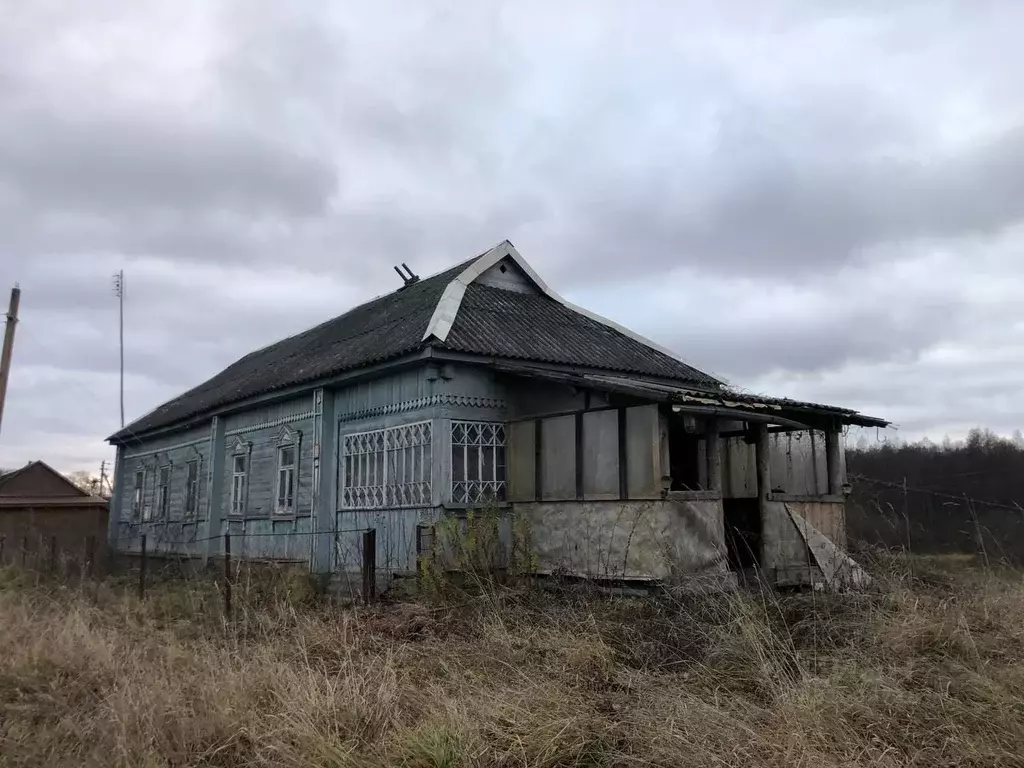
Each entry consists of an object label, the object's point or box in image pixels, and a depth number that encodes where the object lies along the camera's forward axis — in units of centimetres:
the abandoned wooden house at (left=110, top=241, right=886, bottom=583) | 1002
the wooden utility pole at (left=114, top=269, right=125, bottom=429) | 3350
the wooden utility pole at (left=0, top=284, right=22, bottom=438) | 1844
